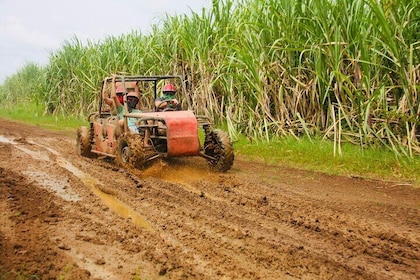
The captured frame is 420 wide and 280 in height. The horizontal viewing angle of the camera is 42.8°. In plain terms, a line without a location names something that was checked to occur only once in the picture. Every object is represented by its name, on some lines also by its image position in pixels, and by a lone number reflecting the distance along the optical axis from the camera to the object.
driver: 7.71
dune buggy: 6.65
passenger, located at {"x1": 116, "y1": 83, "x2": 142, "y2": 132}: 7.49
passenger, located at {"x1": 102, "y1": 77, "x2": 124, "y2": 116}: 7.45
